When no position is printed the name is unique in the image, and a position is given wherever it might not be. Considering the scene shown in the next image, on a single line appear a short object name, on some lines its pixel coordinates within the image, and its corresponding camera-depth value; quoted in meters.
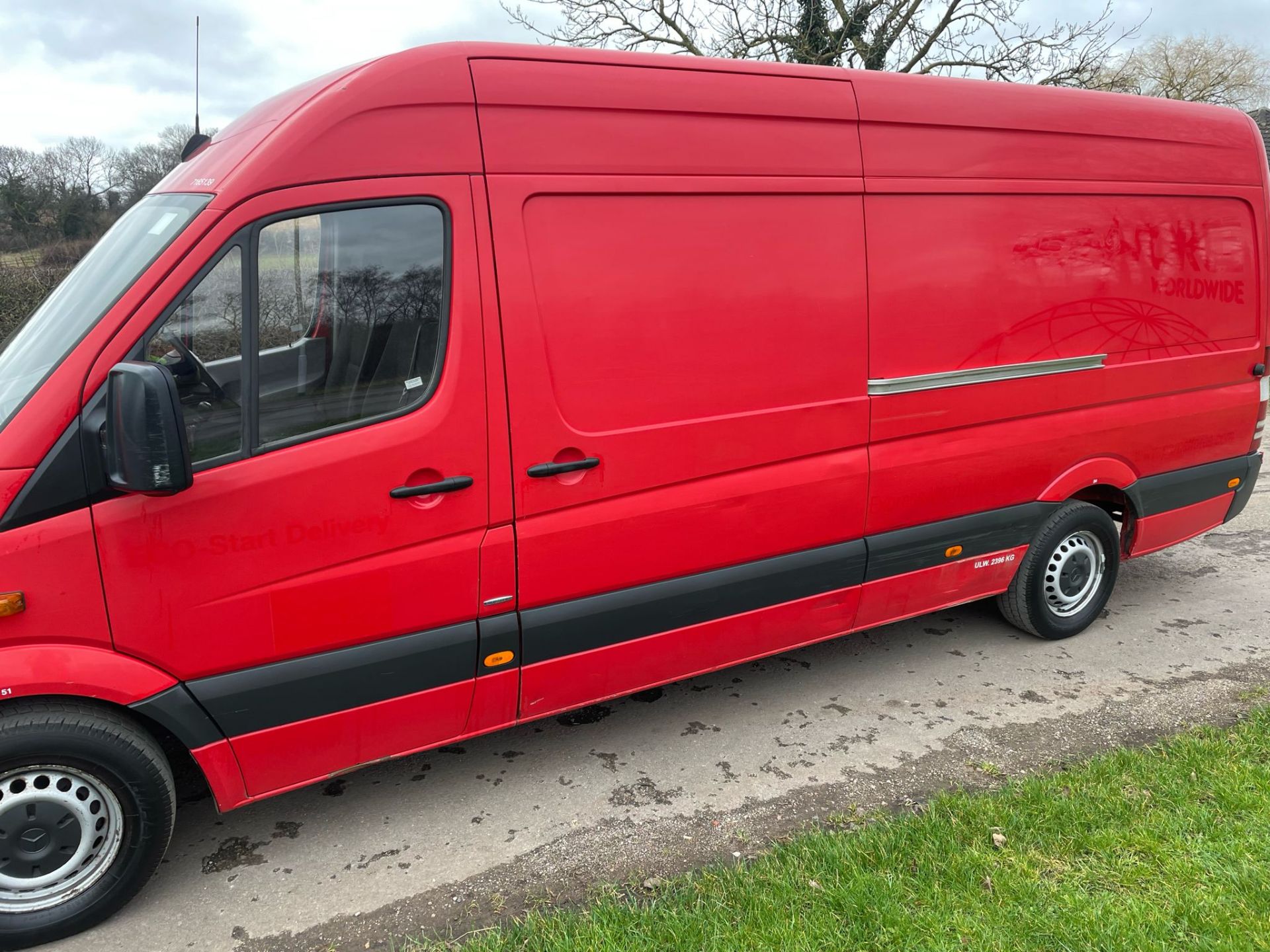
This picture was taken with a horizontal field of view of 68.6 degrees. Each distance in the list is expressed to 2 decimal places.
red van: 2.62
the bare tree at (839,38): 14.41
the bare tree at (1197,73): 24.77
